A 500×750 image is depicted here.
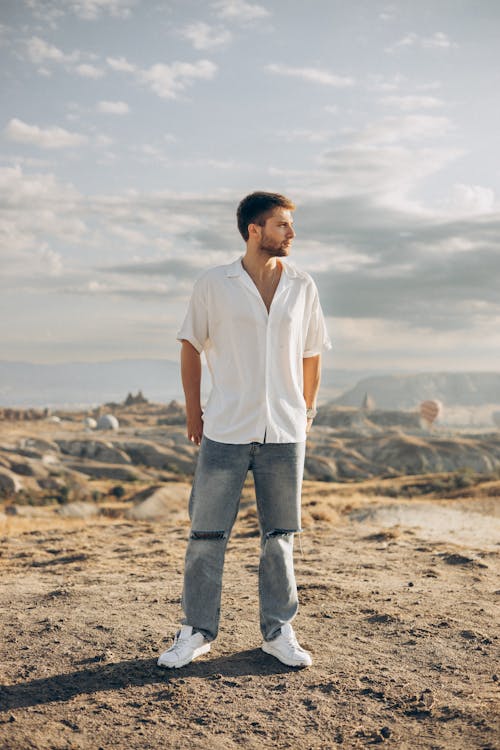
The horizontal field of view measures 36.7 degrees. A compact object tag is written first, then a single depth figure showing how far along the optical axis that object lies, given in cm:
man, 449
